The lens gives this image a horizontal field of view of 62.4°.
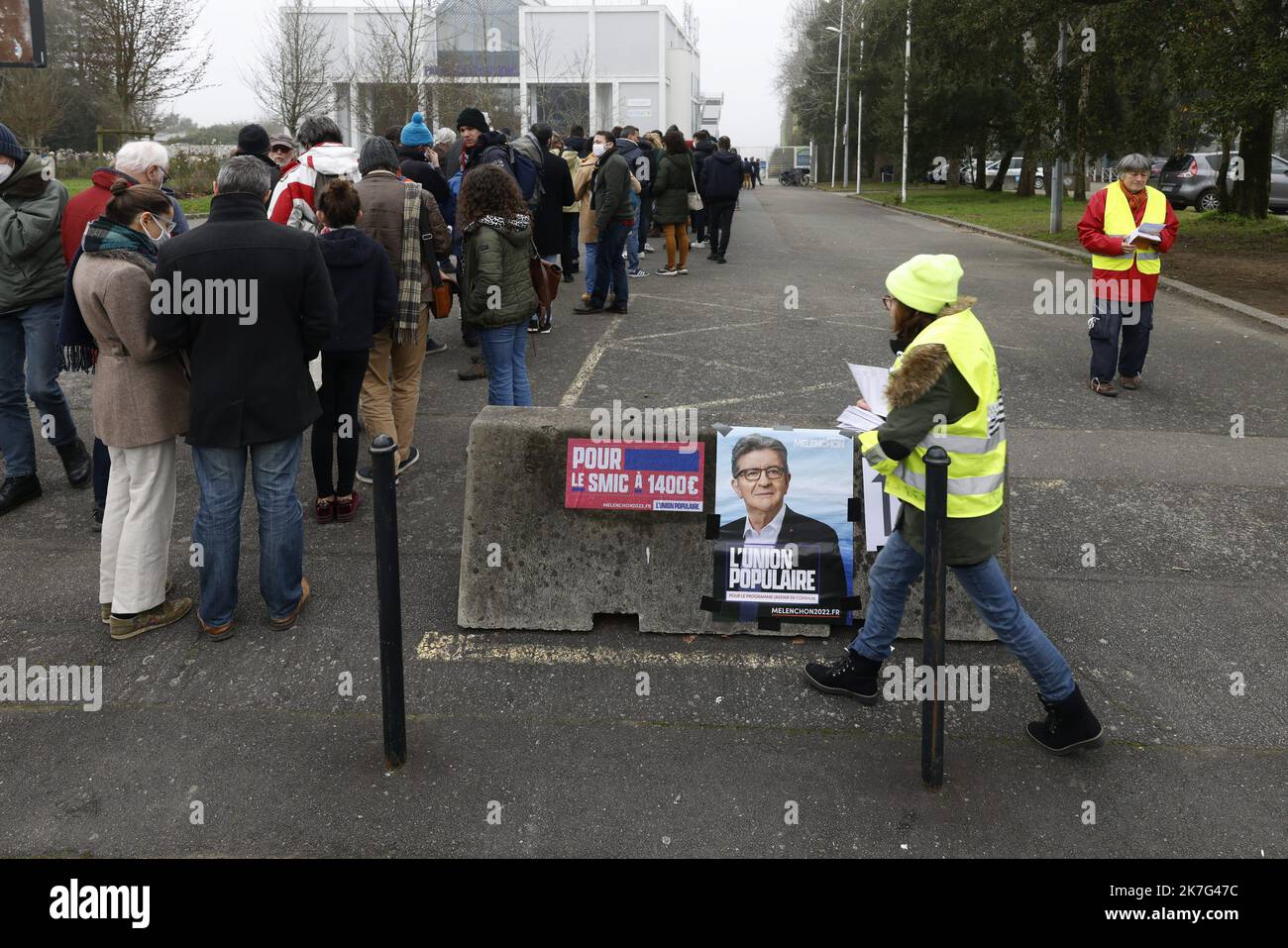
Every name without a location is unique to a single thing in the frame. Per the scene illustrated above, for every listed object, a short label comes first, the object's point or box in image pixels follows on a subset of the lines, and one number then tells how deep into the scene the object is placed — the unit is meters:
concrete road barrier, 4.65
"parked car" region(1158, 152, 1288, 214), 27.89
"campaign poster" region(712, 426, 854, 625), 4.59
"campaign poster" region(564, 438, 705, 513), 4.61
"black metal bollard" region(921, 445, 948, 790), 3.38
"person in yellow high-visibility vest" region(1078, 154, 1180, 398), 8.39
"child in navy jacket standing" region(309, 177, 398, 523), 5.58
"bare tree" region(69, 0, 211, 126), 21.89
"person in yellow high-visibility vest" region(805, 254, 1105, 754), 3.53
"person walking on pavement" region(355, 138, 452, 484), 6.30
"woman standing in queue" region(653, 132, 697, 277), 14.40
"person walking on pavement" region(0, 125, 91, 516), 5.77
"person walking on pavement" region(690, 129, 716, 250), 18.89
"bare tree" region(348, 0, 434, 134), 27.11
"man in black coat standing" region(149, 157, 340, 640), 4.34
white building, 61.22
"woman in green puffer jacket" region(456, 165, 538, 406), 6.38
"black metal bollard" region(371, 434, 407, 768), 3.47
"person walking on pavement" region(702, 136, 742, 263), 15.86
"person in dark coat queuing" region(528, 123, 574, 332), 10.50
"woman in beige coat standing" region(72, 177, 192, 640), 4.44
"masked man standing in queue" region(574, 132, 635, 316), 11.35
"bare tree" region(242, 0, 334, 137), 29.17
